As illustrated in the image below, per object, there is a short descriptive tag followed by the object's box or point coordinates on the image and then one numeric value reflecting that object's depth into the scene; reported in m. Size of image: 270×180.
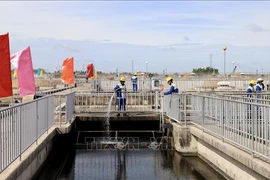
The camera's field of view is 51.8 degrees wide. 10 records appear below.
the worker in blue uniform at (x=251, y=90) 10.10
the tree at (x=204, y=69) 60.93
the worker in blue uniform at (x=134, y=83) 18.78
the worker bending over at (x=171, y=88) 10.89
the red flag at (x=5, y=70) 5.91
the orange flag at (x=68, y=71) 16.15
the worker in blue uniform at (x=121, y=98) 12.45
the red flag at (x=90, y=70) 28.76
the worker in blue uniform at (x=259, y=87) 10.17
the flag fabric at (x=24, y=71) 7.82
